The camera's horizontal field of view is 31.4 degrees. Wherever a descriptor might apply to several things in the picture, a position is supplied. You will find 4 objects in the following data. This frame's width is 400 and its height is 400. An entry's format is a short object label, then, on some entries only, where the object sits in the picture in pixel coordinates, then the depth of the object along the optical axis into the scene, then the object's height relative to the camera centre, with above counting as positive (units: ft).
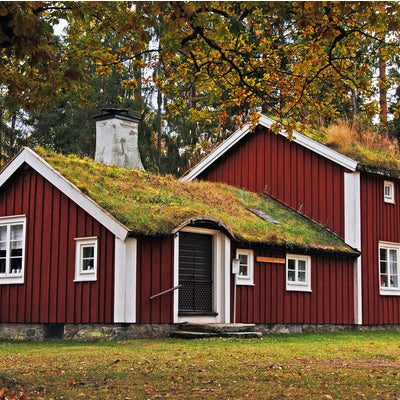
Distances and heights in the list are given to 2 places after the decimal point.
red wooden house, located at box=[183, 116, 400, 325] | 77.15 +9.53
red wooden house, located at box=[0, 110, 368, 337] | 57.67 +3.30
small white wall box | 63.98 +1.60
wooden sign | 67.82 +2.33
